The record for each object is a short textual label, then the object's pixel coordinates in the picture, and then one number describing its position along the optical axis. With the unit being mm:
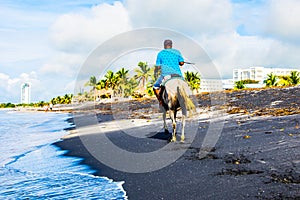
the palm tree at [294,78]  78312
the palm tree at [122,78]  103675
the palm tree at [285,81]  79588
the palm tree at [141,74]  77700
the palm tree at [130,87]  84000
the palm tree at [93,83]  120462
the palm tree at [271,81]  85094
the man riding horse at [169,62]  11289
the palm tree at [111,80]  109812
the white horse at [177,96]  11039
